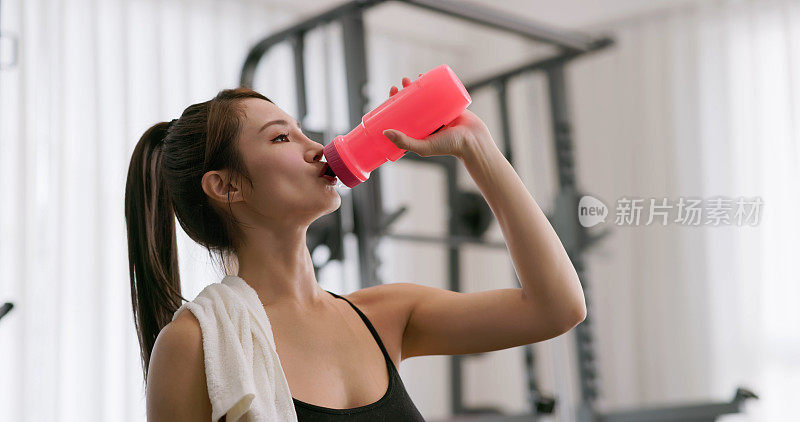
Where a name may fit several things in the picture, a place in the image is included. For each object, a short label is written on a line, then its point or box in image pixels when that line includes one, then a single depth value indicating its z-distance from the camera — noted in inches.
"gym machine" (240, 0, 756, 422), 152.3
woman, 93.5
